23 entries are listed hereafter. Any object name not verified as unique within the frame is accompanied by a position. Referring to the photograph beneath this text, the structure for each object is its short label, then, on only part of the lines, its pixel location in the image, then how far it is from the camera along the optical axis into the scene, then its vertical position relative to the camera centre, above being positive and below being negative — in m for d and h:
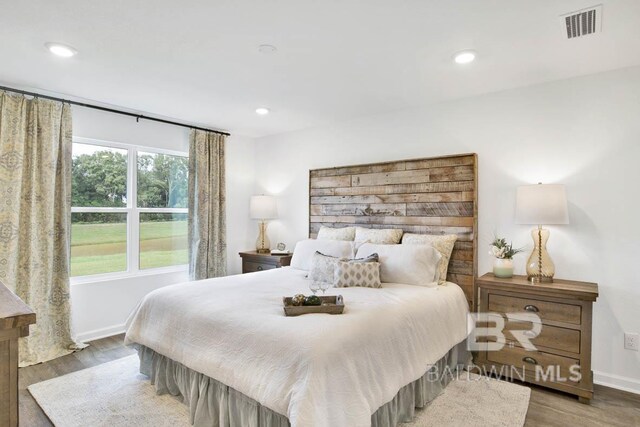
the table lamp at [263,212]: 4.71 -0.01
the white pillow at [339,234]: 3.89 -0.24
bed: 1.67 -0.75
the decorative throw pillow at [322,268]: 3.00 -0.48
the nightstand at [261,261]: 4.25 -0.61
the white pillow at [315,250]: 3.46 -0.38
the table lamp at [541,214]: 2.66 -0.01
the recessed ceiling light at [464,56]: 2.43 +1.10
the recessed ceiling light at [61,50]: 2.35 +1.10
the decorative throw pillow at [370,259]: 3.02 -0.40
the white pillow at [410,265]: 2.91 -0.44
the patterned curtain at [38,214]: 3.03 -0.03
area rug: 2.22 -1.31
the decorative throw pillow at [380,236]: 3.53 -0.24
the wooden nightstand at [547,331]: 2.48 -0.87
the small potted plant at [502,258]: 2.93 -0.38
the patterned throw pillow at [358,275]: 2.84 -0.51
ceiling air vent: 1.93 +1.10
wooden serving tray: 2.08 -0.57
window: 3.68 +0.03
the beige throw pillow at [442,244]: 3.18 -0.29
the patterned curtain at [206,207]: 4.39 +0.06
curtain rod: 3.09 +1.05
